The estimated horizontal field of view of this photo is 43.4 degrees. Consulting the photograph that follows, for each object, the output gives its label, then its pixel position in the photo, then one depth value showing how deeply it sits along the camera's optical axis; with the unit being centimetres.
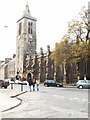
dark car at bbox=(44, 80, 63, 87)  2384
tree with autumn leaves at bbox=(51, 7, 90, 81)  2078
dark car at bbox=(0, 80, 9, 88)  2020
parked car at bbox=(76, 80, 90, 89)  1958
